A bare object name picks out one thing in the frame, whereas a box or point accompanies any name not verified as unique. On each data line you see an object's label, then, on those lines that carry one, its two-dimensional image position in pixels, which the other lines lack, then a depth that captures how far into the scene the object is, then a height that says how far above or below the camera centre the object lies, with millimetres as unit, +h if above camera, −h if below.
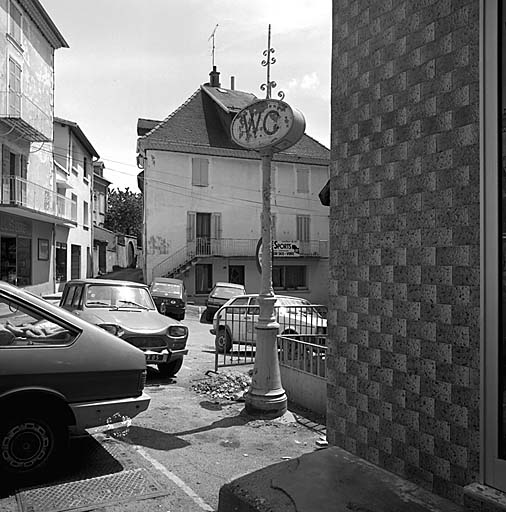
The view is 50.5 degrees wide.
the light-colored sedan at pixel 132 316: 8289 -817
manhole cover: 3781 -1702
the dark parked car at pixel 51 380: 4258 -959
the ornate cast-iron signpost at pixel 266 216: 6379 +647
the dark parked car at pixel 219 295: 19203 -1032
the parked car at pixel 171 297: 19781 -1128
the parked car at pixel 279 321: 10086 -1076
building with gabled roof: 30609 +3773
